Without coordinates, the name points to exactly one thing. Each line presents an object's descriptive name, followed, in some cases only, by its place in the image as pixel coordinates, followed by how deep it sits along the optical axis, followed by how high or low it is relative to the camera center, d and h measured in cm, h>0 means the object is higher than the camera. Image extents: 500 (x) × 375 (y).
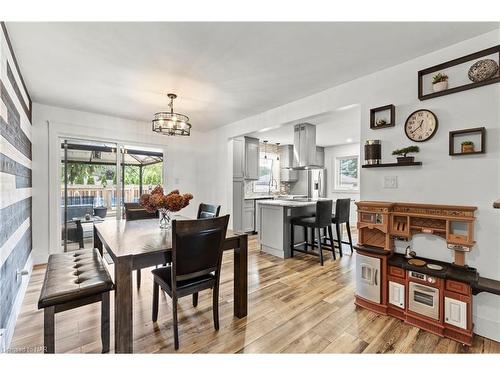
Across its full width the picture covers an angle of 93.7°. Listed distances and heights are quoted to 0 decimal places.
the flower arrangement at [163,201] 217 -15
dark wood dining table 152 -50
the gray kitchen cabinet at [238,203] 510 -38
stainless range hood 421 +73
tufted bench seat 139 -66
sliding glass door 391 +5
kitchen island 375 -61
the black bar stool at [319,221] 344 -54
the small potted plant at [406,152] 217 +32
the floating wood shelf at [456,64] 180 +102
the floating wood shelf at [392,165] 215 +21
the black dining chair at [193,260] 165 -56
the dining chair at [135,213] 308 -36
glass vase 234 -34
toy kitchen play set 179 -72
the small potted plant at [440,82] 200 +89
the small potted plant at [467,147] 187 +32
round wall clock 210 +56
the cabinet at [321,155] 712 +93
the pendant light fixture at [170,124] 269 +72
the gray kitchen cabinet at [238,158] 520 +62
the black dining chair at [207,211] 286 -32
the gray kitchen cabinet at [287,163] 670 +66
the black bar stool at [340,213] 379 -46
